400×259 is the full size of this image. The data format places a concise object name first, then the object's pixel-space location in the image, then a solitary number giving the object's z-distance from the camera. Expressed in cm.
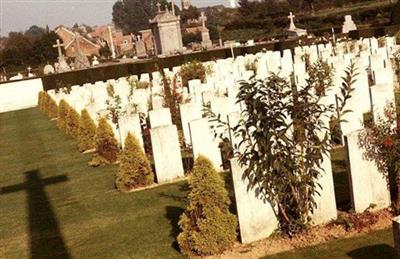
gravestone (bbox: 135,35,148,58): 5859
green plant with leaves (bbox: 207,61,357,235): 585
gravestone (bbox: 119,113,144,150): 1081
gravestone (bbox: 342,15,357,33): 3903
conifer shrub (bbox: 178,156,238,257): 580
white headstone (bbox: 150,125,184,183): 888
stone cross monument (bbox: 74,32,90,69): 4475
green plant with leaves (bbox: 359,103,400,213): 595
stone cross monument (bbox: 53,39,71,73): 4119
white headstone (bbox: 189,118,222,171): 864
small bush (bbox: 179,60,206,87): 1994
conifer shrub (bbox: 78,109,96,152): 1302
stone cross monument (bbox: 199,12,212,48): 5008
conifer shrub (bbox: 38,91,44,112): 2656
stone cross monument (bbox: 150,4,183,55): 4697
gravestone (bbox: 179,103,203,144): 1066
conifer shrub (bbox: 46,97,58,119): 2184
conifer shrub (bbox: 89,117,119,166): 1112
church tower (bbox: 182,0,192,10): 15012
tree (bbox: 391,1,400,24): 3434
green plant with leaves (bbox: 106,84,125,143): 1290
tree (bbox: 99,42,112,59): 8156
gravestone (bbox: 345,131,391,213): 606
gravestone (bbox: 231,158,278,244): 585
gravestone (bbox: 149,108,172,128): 1045
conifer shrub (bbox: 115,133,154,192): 877
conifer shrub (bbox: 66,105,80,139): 1502
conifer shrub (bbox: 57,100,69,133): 1675
